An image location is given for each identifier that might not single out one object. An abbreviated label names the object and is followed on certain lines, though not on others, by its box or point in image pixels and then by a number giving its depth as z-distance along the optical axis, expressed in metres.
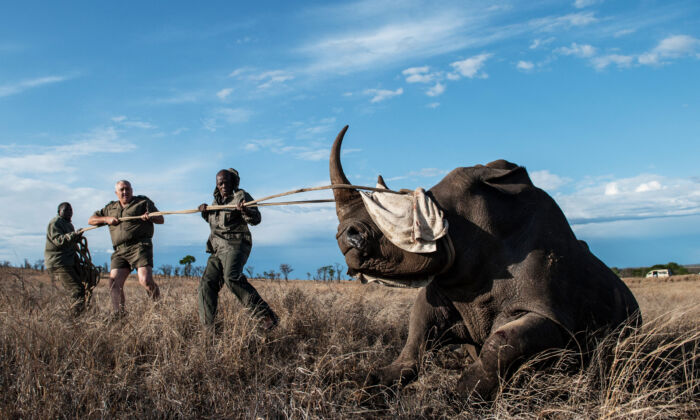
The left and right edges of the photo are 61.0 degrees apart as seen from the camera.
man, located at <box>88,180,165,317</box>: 8.01
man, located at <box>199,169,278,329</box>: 6.50
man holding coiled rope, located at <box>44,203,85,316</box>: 8.66
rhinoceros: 3.97
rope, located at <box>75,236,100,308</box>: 8.93
